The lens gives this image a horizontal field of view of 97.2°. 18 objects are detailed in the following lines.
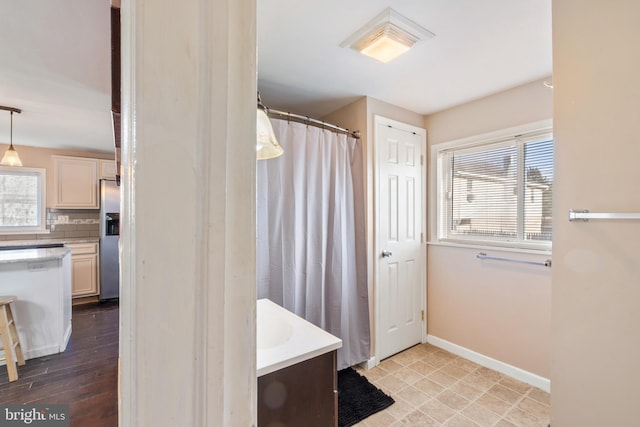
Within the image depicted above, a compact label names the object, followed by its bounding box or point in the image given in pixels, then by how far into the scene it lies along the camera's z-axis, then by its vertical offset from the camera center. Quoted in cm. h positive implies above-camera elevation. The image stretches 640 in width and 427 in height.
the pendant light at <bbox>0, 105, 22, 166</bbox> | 281 +53
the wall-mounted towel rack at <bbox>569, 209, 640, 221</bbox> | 93 -1
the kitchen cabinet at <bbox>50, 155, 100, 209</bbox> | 398 +41
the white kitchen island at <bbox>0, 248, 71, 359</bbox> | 241 -76
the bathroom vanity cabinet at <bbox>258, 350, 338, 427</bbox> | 98 -67
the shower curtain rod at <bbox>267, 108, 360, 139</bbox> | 209 +73
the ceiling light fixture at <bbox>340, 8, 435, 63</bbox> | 146 +98
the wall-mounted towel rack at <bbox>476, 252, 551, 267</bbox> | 202 -37
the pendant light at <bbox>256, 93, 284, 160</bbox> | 116 +31
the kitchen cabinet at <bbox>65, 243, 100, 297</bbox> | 387 -82
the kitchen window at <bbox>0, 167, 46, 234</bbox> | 384 +16
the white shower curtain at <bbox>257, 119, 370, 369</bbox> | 205 -17
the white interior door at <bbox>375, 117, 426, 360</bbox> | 250 -22
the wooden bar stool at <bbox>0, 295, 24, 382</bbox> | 216 -98
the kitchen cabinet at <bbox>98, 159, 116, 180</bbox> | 425 +64
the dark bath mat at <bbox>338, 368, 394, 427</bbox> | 181 -131
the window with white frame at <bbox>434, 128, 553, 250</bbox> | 216 +19
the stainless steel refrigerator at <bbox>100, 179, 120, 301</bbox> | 400 -53
